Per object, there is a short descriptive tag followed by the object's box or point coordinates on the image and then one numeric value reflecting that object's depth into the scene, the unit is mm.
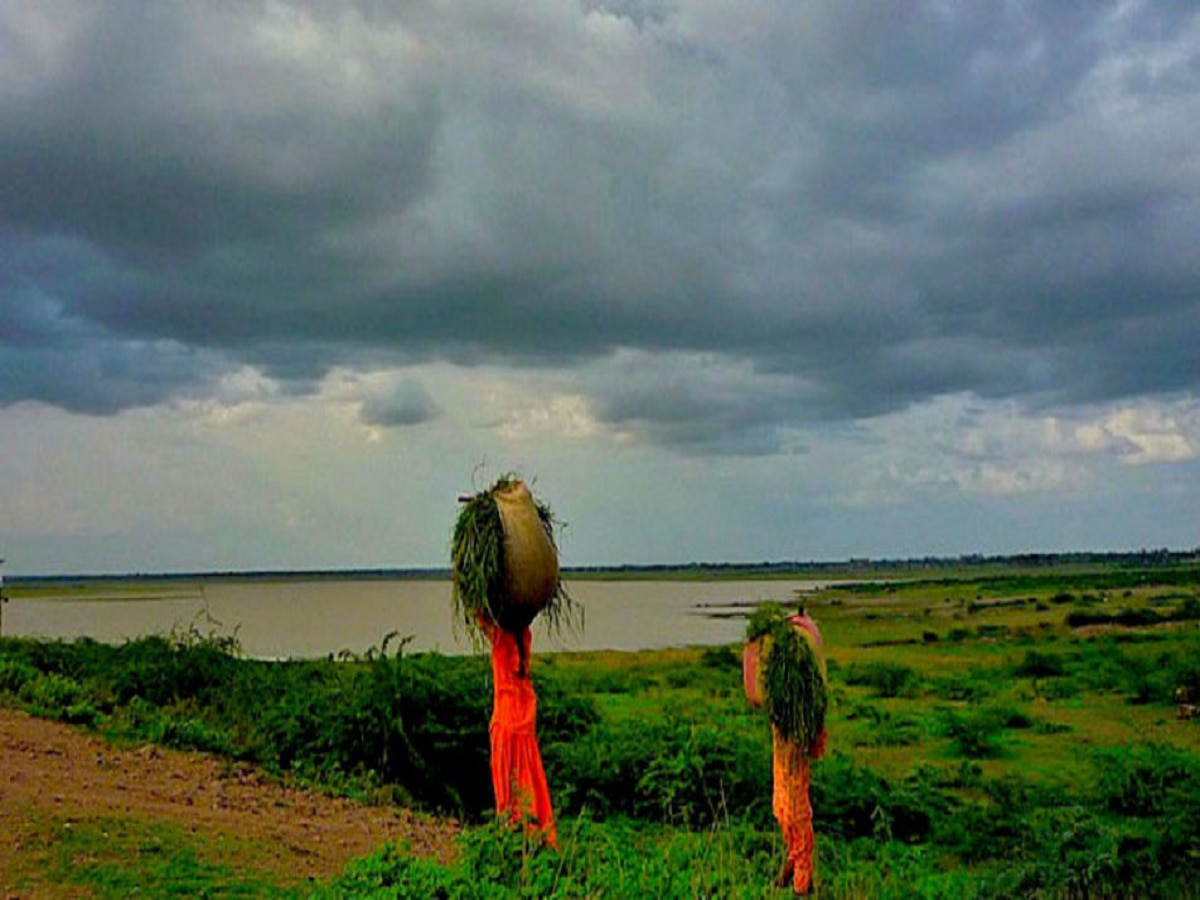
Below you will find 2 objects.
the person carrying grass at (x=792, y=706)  7723
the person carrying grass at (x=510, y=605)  7777
